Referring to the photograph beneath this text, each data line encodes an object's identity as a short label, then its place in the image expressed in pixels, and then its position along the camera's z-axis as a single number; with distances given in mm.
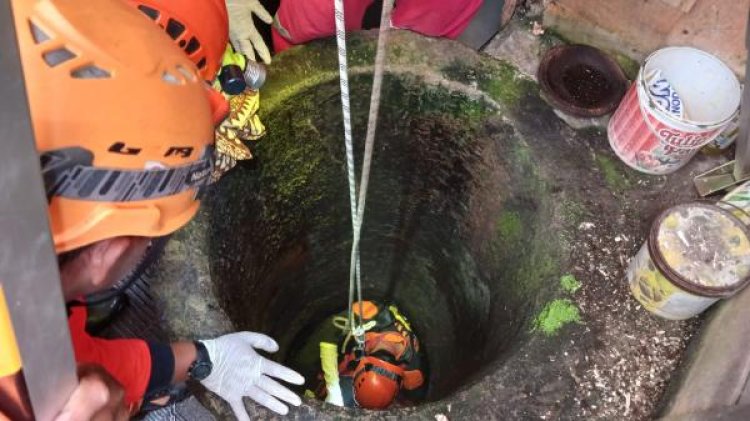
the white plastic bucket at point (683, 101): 1916
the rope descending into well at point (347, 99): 1505
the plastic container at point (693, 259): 1681
